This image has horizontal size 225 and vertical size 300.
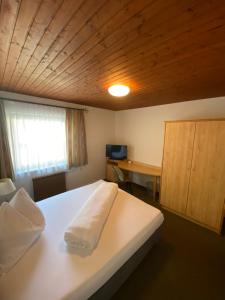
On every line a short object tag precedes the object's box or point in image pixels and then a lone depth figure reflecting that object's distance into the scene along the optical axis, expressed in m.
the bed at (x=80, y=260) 0.99
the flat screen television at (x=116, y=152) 4.16
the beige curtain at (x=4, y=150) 2.37
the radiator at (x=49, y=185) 2.95
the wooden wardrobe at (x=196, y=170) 2.20
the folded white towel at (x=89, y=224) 1.28
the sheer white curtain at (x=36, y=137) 2.58
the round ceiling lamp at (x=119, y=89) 2.00
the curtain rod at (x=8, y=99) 2.38
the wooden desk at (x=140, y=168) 3.21
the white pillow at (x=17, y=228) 1.14
